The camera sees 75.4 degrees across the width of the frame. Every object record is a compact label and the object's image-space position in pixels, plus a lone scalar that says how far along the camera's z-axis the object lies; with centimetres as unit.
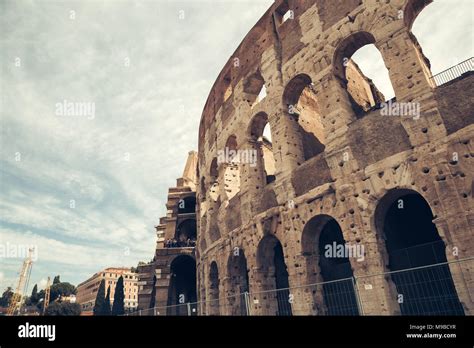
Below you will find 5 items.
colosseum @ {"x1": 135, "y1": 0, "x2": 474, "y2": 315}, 735
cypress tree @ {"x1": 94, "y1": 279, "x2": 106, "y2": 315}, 4388
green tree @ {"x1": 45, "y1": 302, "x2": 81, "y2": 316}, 4733
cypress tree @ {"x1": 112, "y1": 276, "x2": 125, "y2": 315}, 3739
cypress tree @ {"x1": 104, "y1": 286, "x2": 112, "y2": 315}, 4315
